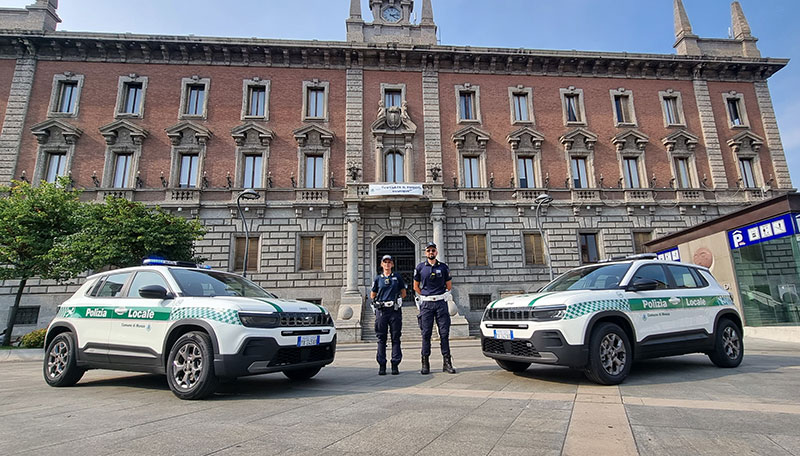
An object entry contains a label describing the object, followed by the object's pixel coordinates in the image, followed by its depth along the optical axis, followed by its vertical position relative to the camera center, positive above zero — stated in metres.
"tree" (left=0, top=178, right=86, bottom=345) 13.61 +2.97
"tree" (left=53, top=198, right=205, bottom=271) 13.55 +2.57
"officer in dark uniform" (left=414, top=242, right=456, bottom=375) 6.54 +0.11
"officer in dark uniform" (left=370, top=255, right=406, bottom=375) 6.68 -0.04
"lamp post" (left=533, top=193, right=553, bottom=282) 17.05 +4.53
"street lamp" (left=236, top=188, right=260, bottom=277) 15.98 +4.73
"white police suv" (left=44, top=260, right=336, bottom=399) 4.61 -0.25
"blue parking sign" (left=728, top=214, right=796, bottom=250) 11.96 +2.08
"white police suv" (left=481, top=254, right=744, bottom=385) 4.98 -0.27
